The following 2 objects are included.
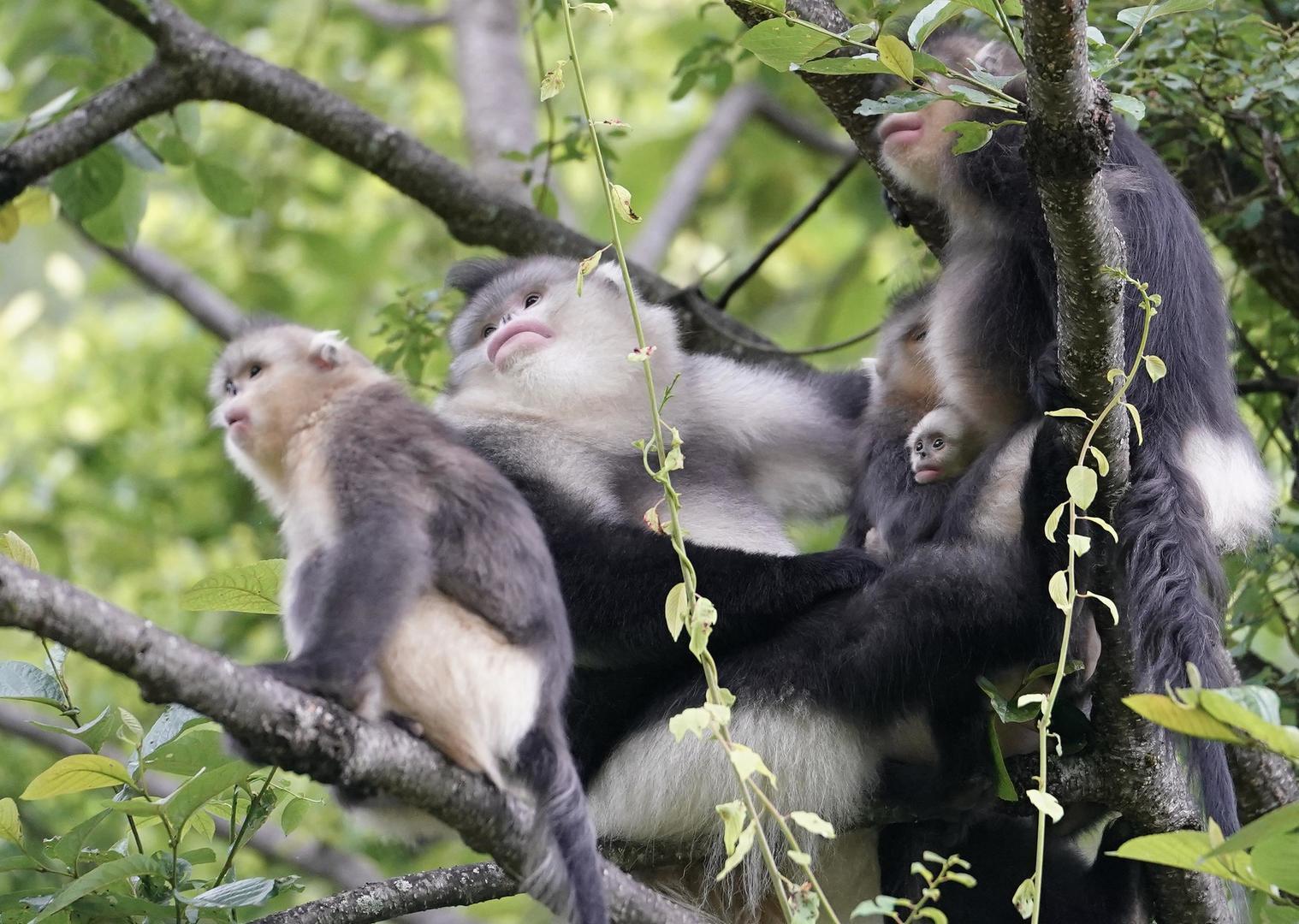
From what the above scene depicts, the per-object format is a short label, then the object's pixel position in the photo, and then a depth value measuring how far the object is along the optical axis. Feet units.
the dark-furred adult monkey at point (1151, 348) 39.13
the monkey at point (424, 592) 38.45
